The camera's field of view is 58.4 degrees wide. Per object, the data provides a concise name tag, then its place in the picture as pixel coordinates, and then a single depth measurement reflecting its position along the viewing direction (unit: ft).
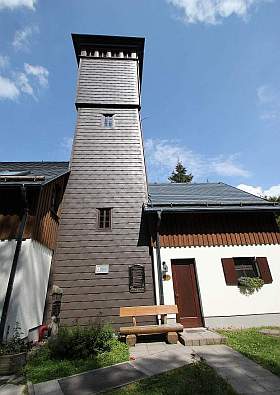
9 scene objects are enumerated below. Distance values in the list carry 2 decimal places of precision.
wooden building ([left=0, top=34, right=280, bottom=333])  28.89
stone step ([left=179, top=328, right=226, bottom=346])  23.67
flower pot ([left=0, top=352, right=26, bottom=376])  17.72
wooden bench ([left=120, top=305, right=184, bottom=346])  24.75
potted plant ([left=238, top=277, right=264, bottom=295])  32.40
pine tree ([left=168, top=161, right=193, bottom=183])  101.45
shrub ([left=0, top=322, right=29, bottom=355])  18.79
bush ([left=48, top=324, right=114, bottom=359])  20.71
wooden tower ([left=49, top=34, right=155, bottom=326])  32.37
